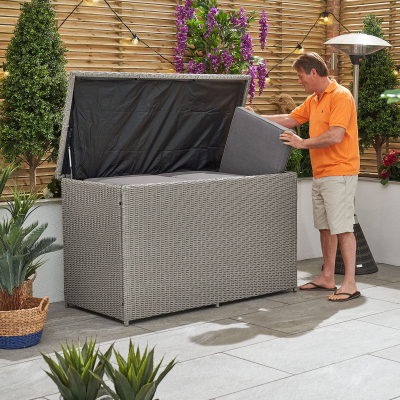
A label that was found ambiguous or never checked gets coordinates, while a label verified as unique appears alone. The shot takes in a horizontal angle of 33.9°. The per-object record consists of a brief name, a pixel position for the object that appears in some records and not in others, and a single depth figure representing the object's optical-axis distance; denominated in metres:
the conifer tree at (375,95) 6.54
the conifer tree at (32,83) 4.45
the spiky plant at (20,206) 3.90
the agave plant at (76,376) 2.02
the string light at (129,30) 5.15
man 4.30
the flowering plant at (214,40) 5.41
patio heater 5.14
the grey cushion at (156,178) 4.12
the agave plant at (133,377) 1.97
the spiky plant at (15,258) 3.49
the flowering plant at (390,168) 5.55
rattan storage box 3.91
